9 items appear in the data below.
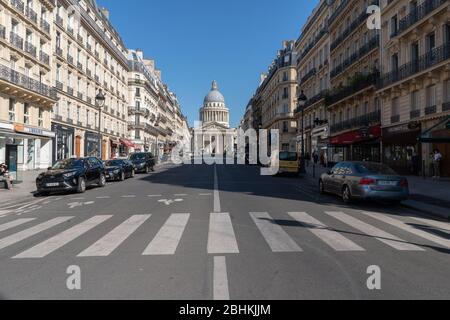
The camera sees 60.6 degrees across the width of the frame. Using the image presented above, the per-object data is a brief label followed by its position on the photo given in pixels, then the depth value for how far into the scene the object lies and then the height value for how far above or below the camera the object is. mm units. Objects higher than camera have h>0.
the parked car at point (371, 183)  11352 -588
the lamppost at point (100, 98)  25422 +4398
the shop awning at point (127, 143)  56344 +3207
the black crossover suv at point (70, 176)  14805 -491
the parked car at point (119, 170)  22598 -346
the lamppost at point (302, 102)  26188 +4228
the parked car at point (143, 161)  31234 +250
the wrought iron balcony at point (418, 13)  21569 +8986
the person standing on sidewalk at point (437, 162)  20002 +71
